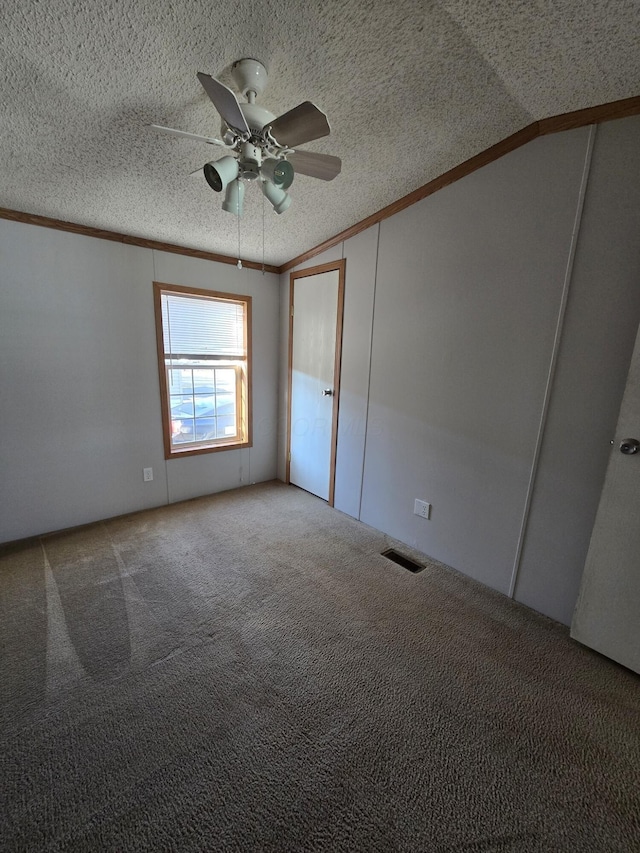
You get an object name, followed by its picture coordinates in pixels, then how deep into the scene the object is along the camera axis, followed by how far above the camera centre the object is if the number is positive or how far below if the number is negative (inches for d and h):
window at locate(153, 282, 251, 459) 120.6 -9.8
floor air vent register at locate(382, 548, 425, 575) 94.7 -58.5
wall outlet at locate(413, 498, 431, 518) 97.7 -44.3
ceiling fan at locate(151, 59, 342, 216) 47.2 +30.1
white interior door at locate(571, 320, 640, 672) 60.2 -35.9
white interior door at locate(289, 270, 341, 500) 122.3 -12.2
